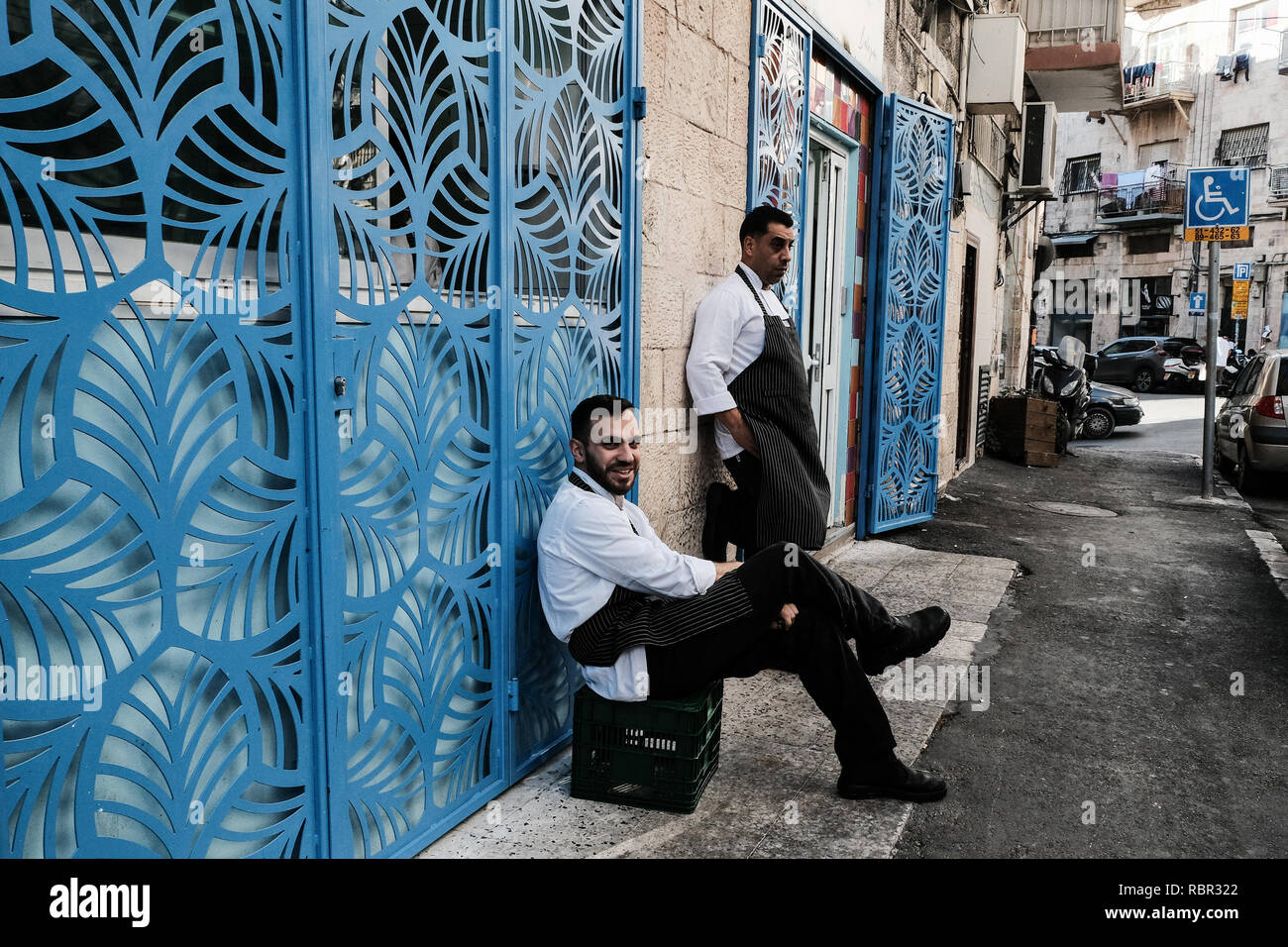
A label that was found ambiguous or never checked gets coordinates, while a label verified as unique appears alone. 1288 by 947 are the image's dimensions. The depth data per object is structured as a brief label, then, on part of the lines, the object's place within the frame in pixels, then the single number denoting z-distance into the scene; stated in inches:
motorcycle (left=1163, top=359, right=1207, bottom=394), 1141.1
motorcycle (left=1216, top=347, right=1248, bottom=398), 1016.1
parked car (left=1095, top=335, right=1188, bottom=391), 1167.6
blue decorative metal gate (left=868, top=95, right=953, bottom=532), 313.7
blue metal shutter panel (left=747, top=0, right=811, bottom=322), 211.8
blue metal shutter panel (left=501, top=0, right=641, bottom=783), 138.3
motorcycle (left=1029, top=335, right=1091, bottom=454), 620.4
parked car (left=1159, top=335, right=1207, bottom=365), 1146.0
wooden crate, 518.9
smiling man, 131.7
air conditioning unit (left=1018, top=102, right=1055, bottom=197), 574.2
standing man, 182.1
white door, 275.3
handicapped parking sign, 410.9
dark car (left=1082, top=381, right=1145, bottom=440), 690.2
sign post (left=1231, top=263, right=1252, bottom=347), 1050.1
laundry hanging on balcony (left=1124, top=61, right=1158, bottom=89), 1535.4
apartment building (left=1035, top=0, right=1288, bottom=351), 1371.8
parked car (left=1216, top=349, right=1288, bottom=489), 438.9
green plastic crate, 133.4
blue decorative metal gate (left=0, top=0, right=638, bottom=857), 77.7
